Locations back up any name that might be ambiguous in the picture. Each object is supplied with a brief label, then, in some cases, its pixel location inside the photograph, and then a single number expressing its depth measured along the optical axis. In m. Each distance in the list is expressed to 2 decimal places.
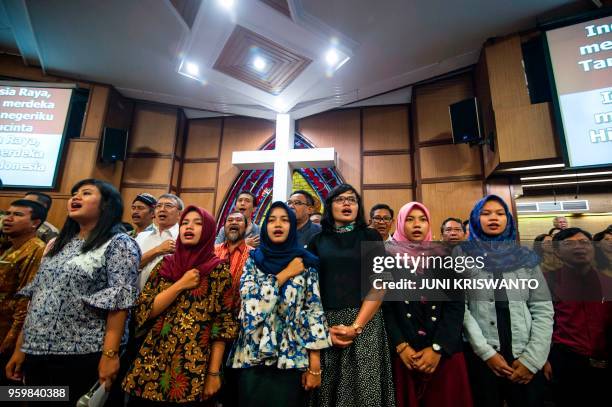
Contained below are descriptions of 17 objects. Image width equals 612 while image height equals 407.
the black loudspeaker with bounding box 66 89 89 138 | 4.27
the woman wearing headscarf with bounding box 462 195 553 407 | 1.29
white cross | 4.08
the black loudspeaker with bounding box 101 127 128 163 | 4.20
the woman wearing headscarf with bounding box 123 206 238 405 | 1.15
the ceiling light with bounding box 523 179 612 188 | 3.40
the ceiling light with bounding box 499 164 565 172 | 3.10
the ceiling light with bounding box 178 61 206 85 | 3.64
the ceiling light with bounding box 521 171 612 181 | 3.07
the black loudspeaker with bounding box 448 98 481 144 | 3.43
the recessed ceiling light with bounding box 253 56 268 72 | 3.55
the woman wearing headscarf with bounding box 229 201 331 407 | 1.21
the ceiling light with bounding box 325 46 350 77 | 3.36
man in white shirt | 1.95
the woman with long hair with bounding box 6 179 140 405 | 1.14
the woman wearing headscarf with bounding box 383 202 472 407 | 1.27
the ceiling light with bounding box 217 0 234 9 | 2.77
